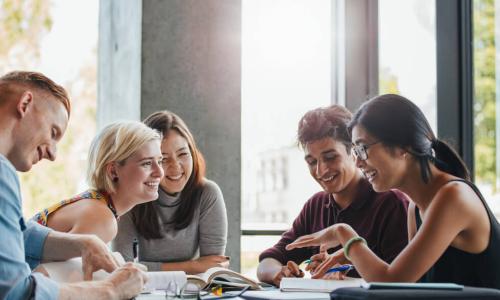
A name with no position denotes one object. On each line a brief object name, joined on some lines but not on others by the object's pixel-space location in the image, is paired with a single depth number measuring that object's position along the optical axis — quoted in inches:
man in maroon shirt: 109.3
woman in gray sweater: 126.2
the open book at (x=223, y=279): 90.7
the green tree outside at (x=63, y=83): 203.6
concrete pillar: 162.9
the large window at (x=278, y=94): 175.3
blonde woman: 108.7
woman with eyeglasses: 86.3
